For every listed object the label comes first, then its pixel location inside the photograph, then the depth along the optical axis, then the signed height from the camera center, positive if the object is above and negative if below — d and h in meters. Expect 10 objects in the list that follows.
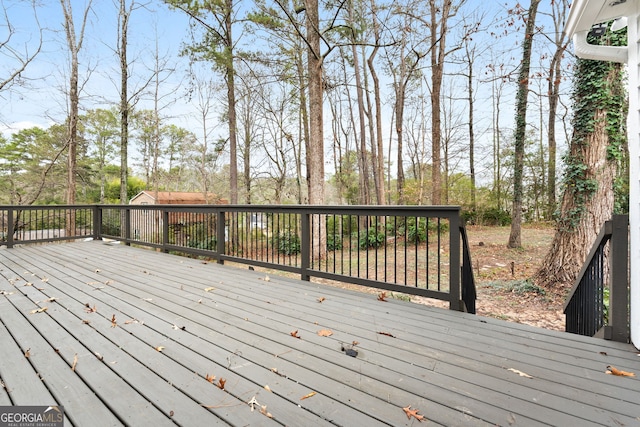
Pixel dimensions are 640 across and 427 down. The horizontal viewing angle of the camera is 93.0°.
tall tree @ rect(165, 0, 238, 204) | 8.80 +5.24
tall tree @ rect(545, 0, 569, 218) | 11.58 +2.05
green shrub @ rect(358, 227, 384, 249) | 10.04 -1.06
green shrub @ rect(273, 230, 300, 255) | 8.79 -0.99
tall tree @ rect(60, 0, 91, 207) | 9.02 +3.91
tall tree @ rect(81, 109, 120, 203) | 16.70 +4.28
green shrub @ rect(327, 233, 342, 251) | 8.34 -1.06
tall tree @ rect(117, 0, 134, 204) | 9.89 +4.54
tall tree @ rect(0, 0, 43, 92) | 8.15 +4.26
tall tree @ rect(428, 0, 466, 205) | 8.84 +3.99
